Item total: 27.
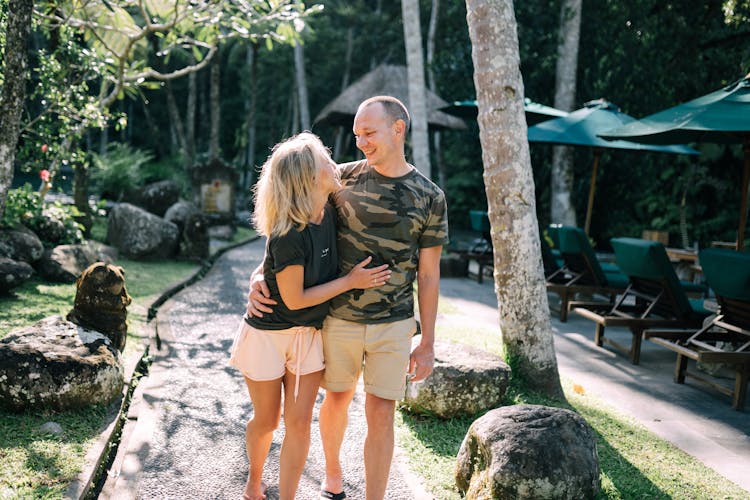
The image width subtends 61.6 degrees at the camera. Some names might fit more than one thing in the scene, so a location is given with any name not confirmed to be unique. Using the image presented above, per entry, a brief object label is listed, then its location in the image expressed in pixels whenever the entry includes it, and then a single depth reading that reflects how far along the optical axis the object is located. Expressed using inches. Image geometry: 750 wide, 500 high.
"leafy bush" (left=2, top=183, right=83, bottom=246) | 308.8
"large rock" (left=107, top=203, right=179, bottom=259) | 410.6
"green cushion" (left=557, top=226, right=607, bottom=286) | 303.6
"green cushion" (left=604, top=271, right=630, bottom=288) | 314.7
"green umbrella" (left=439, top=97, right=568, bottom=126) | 442.5
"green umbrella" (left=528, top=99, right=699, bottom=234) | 367.2
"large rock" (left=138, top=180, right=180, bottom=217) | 553.3
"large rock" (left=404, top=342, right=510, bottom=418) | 166.1
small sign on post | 615.5
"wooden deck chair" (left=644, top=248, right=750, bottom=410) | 196.2
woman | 102.7
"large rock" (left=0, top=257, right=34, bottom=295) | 241.1
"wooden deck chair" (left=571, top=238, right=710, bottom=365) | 239.5
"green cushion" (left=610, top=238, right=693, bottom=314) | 237.3
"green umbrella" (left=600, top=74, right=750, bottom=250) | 233.3
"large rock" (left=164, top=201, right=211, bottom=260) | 432.5
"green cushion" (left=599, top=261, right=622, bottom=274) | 348.6
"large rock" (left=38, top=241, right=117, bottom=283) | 290.2
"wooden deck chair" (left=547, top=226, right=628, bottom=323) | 306.3
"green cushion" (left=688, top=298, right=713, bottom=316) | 250.5
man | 110.1
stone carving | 182.7
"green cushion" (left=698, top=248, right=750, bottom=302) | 199.5
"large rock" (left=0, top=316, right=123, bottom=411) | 144.9
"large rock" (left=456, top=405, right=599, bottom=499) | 113.8
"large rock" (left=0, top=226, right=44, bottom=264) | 277.1
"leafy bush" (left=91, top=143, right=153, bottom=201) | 613.3
